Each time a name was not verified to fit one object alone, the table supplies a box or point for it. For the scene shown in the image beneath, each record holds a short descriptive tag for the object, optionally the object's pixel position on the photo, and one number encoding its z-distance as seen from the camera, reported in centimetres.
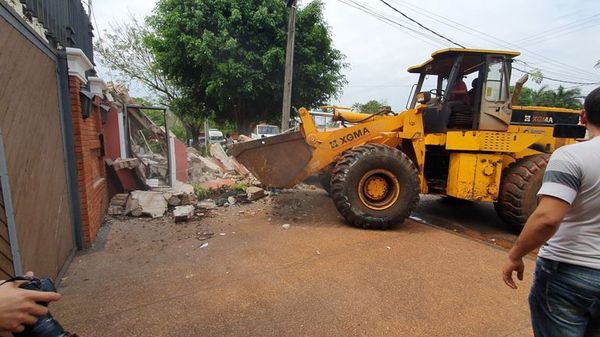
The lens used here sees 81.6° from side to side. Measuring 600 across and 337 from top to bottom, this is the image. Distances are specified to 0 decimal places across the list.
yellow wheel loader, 544
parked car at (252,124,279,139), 2149
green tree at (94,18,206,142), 2158
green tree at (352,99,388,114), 4202
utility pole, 1017
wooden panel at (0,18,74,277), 279
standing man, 158
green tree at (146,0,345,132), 1304
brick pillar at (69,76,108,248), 445
